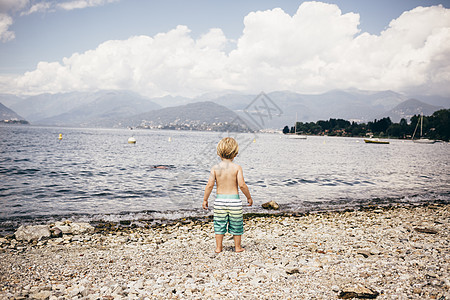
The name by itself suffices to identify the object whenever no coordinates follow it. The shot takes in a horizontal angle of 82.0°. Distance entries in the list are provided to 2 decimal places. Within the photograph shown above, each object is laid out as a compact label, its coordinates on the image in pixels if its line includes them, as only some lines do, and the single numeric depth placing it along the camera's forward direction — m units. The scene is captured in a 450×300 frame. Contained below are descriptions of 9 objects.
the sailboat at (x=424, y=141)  157.02
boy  7.04
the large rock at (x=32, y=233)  9.20
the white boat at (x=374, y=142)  146.85
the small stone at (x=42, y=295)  5.02
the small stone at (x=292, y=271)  6.12
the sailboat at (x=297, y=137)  183.31
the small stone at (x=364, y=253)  7.13
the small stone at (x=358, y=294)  4.91
